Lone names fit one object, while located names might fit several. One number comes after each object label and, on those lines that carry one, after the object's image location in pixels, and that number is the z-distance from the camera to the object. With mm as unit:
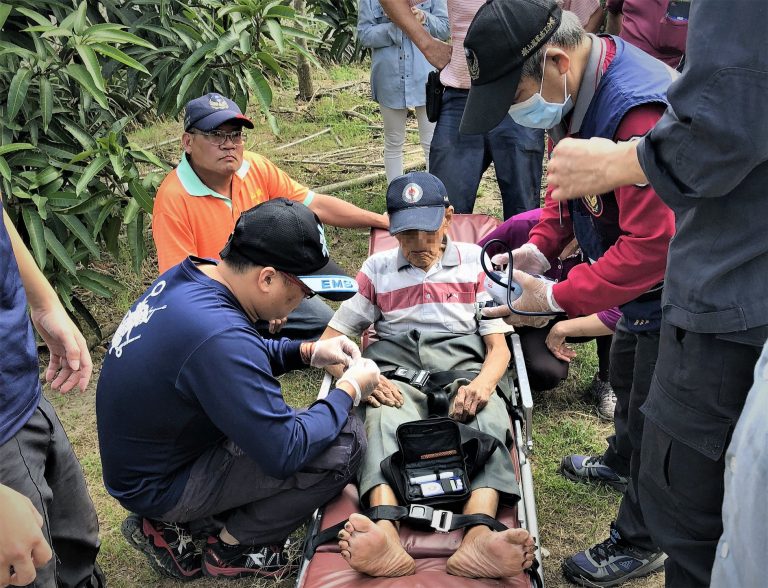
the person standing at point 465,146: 4496
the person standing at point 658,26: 3881
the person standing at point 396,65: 5496
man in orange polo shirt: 4074
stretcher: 2469
